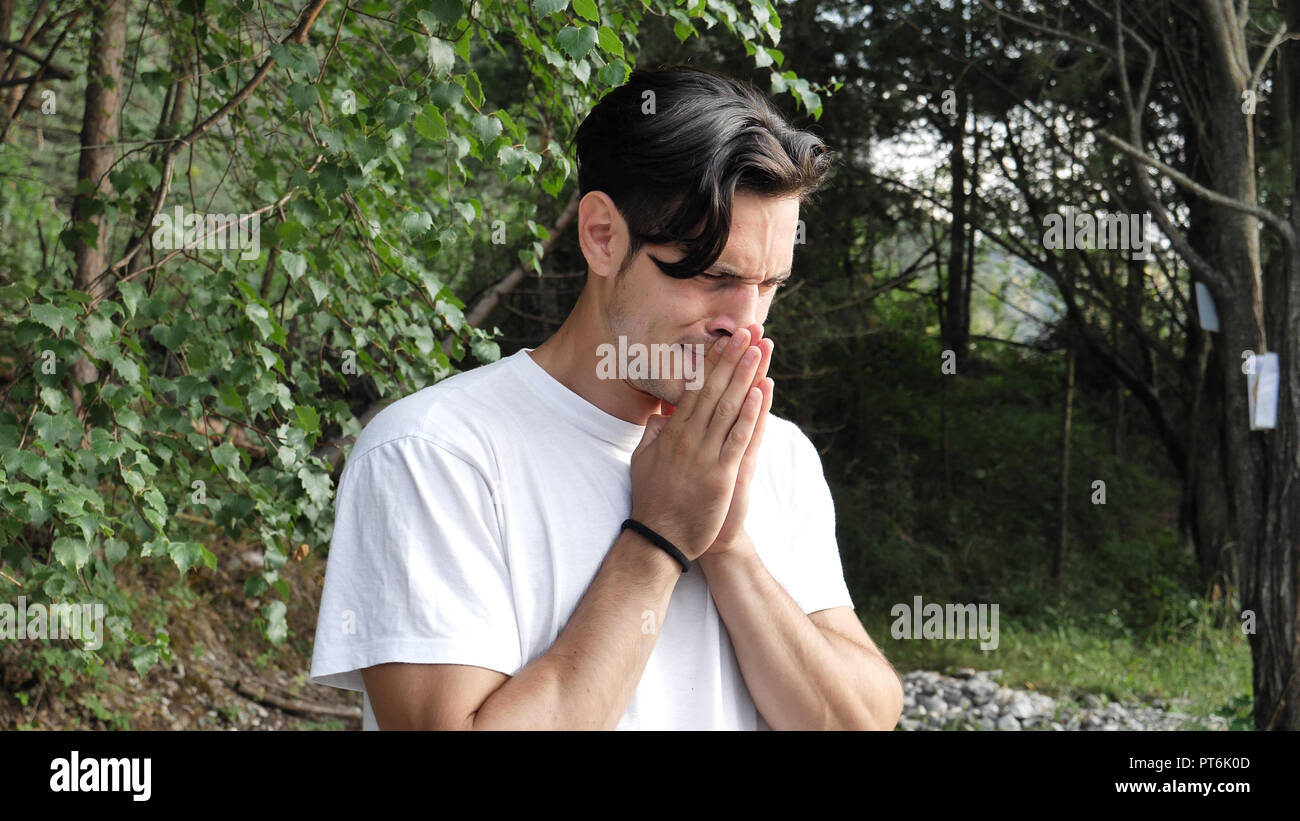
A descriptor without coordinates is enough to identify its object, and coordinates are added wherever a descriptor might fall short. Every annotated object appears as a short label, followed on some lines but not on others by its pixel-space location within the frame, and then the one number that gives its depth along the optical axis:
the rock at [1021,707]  7.04
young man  1.43
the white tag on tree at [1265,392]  5.14
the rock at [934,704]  7.12
